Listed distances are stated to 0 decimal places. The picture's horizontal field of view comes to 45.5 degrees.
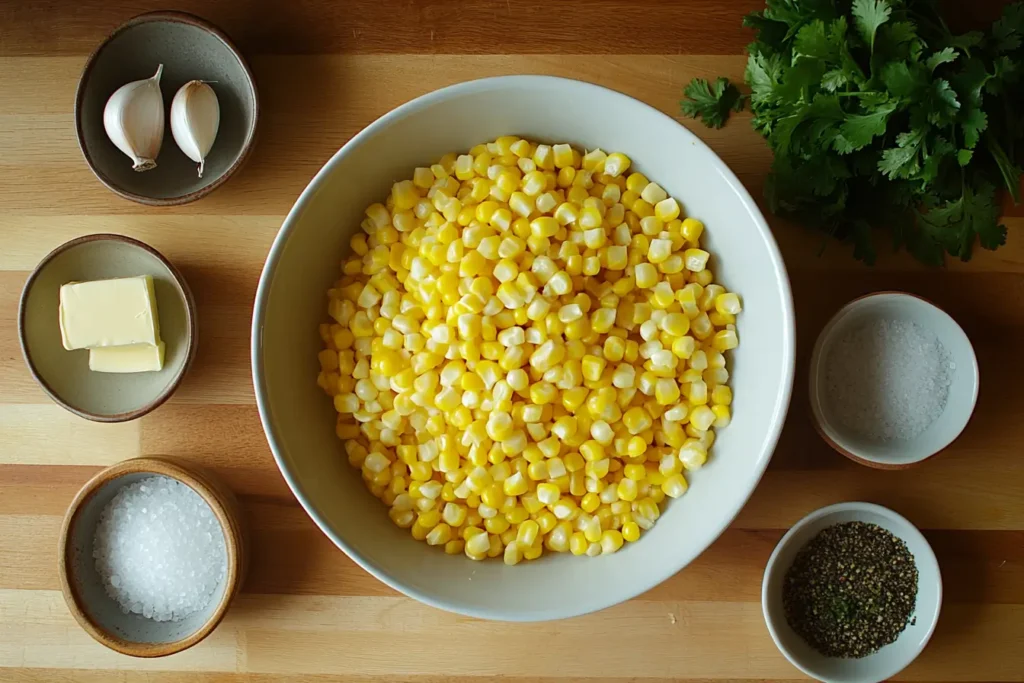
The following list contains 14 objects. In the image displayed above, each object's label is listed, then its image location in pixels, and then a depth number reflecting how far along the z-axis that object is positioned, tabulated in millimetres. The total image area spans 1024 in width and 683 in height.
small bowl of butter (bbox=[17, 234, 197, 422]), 540
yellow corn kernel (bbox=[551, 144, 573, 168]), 522
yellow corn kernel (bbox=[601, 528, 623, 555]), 521
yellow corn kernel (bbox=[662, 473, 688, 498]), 521
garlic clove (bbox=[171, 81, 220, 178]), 535
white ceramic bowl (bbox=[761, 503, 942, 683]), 542
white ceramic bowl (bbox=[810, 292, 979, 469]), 531
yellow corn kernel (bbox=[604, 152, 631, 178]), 523
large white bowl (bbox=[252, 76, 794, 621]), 501
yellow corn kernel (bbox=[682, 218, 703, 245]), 521
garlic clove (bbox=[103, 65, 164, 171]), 536
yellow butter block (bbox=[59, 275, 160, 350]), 540
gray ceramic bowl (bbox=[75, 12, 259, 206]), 543
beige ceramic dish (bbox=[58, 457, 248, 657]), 540
